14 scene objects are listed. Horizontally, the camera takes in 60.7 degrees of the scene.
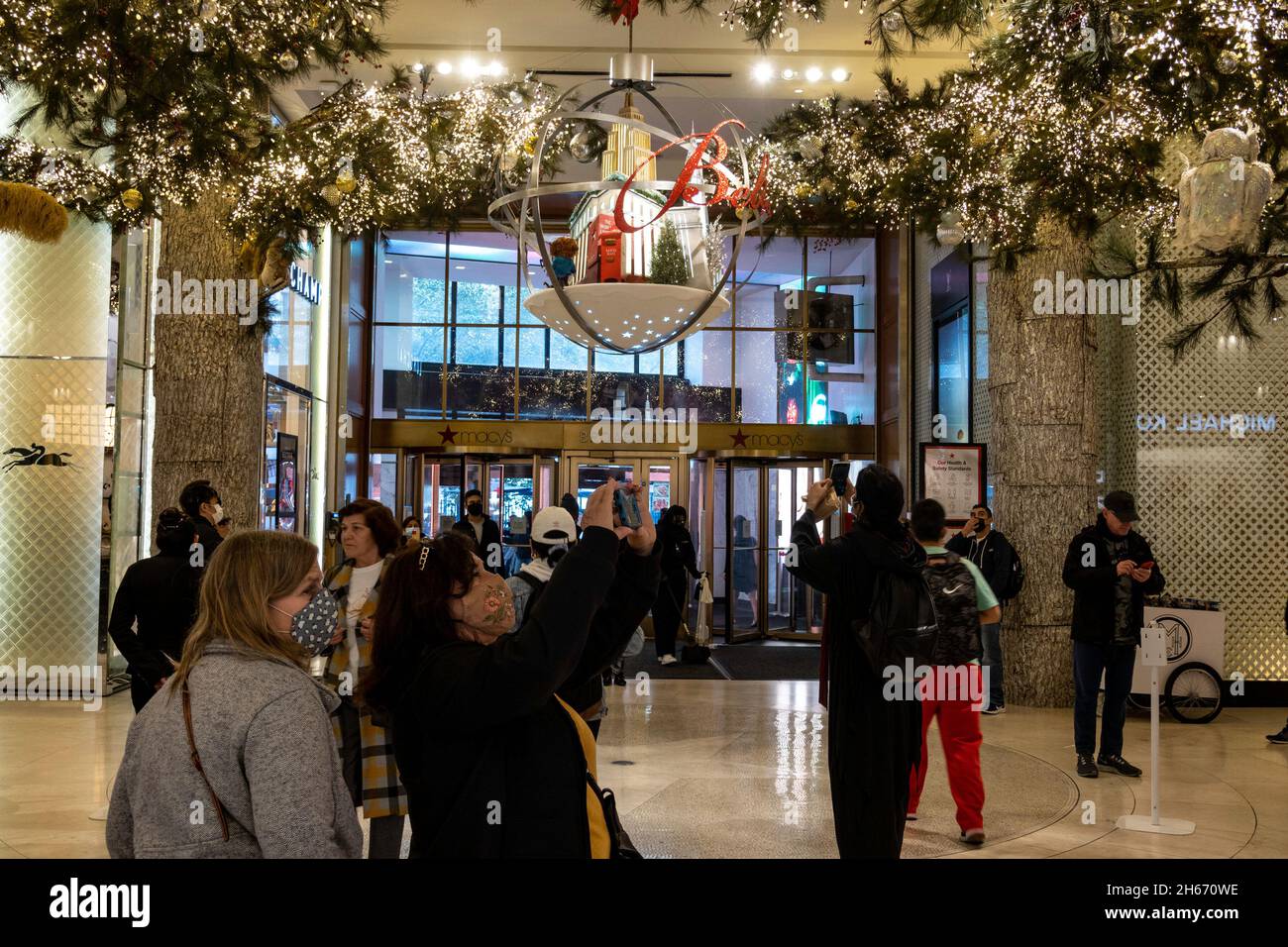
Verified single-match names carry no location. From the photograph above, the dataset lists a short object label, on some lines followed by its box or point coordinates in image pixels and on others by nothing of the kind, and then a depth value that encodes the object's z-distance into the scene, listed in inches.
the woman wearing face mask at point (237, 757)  66.0
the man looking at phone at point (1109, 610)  231.5
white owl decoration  160.9
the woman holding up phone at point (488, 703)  70.0
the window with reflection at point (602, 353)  565.0
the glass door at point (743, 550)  540.7
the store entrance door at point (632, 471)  553.9
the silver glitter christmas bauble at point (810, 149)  301.9
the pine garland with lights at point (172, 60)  163.2
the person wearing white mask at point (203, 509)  206.8
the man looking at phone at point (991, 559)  326.0
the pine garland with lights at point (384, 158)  270.4
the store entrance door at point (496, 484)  557.6
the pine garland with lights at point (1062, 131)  157.5
